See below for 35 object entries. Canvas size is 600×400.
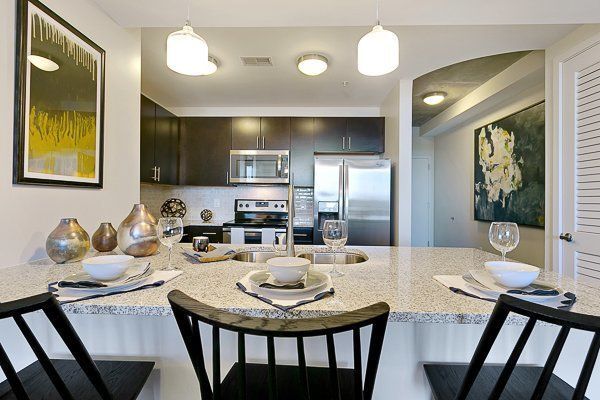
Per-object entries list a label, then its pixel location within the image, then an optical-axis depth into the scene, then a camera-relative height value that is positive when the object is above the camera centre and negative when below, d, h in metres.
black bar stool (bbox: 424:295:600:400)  0.50 -0.30
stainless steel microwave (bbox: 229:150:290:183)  3.68 +0.42
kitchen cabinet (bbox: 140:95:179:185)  3.00 +0.61
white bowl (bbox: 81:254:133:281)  0.91 -0.22
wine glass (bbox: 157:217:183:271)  1.20 -0.13
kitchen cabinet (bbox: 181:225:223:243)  3.63 -0.40
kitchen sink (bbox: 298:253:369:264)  1.60 -0.31
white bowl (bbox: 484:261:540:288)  0.88 -0.22
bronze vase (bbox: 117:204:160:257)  1.40 -0.18
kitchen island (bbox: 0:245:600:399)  0.91 -0.46
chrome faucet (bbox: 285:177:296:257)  1.45 -0.17
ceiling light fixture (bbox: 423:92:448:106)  3.75 +1.33
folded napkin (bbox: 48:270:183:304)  0.83 -0.27
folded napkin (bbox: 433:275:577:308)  0.81 -0.28
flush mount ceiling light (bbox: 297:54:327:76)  2.46 +1.14
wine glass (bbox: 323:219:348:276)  1.23 -0.14
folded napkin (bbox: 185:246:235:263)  1.34 -0.27
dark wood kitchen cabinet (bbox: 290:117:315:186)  3.70 +0.66
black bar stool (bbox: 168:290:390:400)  0.49 -0.23
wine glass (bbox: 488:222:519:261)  1.11 -0.13
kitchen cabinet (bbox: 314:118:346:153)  3.67 +0.80
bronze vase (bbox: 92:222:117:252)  1.44 -0.20
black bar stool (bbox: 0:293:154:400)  0.57 -0.52
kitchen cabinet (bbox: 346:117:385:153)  3.64 +0.81
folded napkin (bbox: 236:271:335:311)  0.80 -0.28
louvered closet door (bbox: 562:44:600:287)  1.92 +0.26
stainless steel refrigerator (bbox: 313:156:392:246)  3.09 +0.05
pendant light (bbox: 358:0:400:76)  1.33 +0.68
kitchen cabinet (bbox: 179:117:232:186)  3.76 +0.64
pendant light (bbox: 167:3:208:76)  1.39 +0.71
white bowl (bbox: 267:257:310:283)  0.90 -0.21
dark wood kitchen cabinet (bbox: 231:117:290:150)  3.72 +0.84
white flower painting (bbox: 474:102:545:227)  2.91 +0.38
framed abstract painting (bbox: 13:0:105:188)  1.22 +0.45
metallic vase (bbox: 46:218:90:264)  1.23 -0.19
